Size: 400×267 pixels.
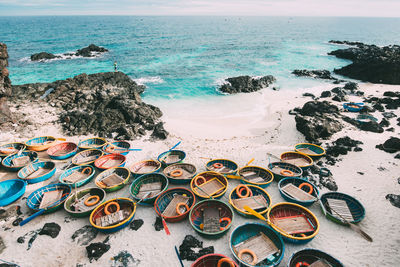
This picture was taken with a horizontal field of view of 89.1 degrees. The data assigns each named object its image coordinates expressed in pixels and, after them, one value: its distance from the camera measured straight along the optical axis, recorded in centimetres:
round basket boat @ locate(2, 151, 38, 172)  1419
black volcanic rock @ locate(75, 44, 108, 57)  6028
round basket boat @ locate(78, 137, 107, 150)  1736
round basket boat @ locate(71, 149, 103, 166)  1511
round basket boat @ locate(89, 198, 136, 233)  1000
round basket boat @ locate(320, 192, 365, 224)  1031
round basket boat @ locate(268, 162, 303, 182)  1341
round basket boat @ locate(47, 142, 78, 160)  1552
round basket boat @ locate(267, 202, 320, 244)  926
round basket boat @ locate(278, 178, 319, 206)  1124
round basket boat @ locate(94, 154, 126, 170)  1463
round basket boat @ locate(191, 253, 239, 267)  816
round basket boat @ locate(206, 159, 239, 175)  1455
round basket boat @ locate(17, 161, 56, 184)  1313
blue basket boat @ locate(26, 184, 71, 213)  1105
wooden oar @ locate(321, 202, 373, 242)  934
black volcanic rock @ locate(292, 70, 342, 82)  4116
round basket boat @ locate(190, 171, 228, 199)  1195
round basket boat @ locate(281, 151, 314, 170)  1428
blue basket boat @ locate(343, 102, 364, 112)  2278
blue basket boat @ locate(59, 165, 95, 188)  1292
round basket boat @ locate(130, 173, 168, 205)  1194
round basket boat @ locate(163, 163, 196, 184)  1320
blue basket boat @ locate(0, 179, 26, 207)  1210
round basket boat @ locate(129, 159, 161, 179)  1446
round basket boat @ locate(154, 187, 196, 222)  1066
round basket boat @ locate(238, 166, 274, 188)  1269
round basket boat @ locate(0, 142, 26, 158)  1546
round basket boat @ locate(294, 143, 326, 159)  1530
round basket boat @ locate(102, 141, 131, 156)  1657
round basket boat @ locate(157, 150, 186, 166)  1562
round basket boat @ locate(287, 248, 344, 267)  830
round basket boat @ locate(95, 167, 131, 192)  1266
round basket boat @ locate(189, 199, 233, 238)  975
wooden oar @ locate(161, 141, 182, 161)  1616
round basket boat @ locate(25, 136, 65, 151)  1645
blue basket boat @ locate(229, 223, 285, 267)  857
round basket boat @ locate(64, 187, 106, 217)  1078
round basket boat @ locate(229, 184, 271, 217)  1098
